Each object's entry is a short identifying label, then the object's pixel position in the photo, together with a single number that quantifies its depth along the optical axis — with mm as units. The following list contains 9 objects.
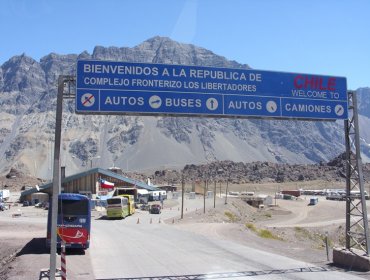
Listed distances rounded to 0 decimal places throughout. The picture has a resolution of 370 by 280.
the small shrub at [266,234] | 44406
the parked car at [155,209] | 69625
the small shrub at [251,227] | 46781
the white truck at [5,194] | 93612
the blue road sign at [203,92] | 18812
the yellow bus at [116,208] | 57656
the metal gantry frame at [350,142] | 17766
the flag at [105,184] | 91625
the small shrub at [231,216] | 68562
